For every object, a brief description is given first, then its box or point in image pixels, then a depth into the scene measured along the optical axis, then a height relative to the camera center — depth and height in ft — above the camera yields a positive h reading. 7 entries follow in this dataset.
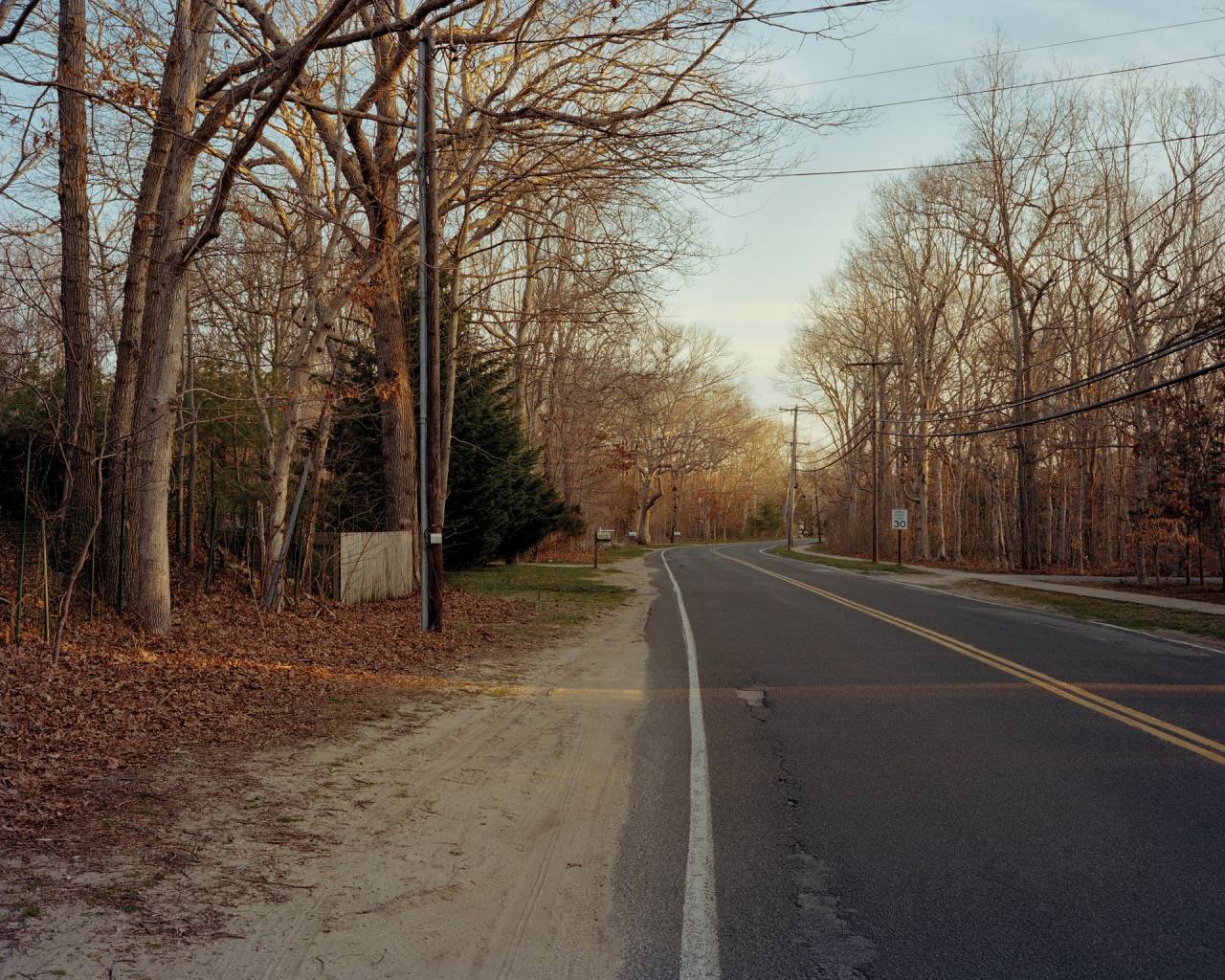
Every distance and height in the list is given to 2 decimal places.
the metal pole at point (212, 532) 46.69 -0.27
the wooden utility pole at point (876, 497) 140.67 +4.20
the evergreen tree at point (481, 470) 82.17 +5.10
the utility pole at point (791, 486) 214.48 +9.56
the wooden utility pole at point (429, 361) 42.52 +7.71
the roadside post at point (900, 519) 129.59 +0.69
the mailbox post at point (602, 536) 118.90 -1.44
